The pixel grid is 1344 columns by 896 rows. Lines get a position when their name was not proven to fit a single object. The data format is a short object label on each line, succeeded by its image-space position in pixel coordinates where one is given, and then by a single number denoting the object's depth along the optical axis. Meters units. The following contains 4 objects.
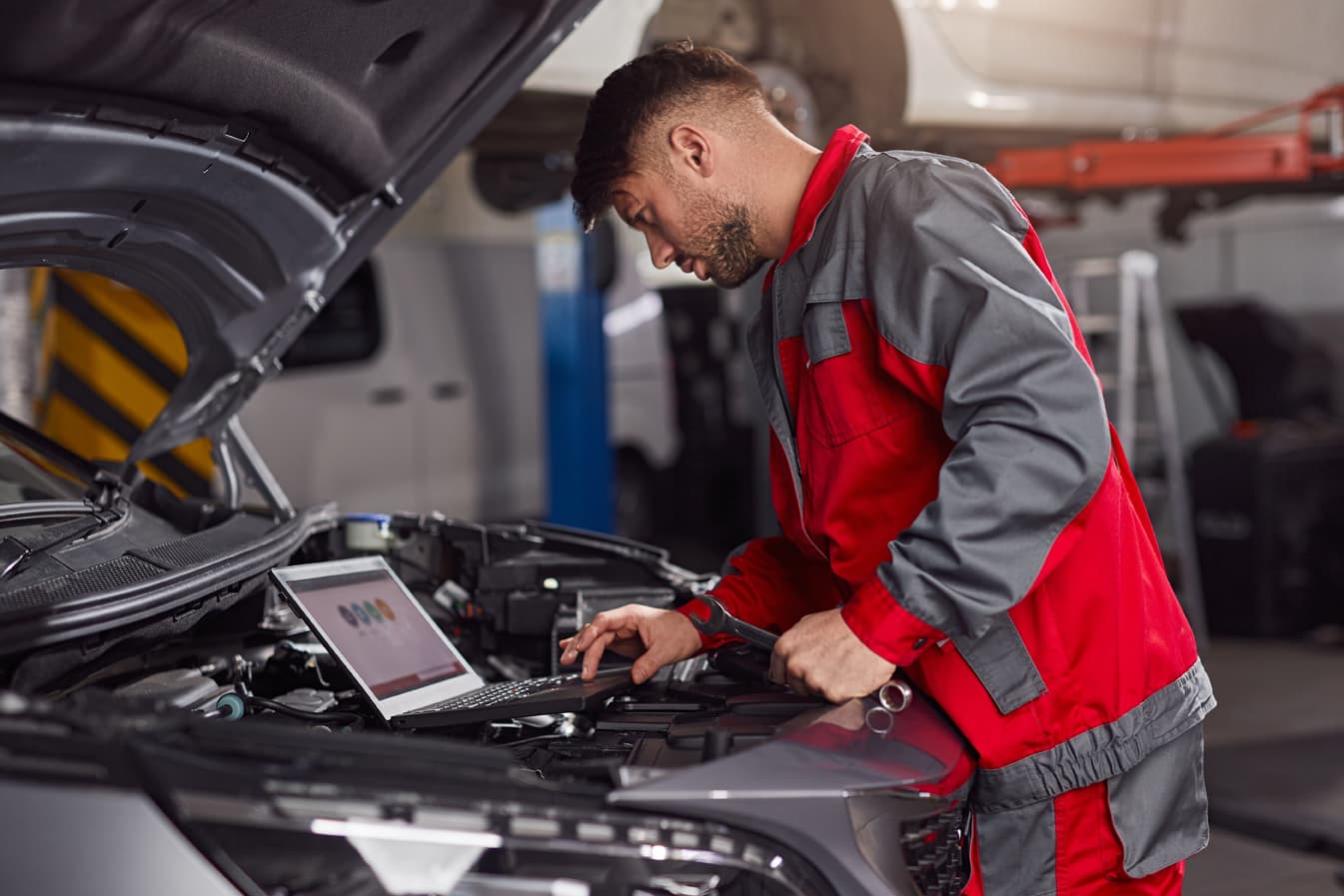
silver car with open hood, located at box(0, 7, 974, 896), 0.91
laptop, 1.40
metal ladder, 5.19
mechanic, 1.12
